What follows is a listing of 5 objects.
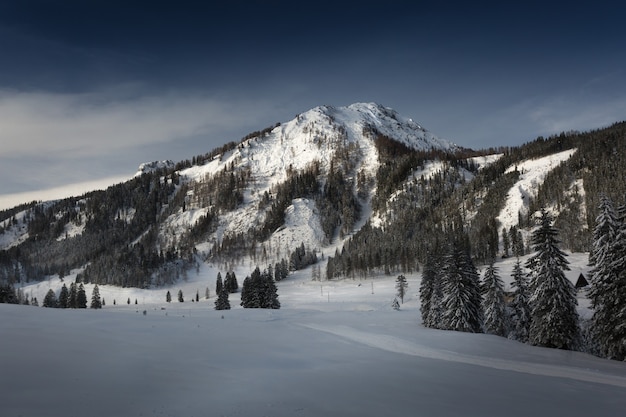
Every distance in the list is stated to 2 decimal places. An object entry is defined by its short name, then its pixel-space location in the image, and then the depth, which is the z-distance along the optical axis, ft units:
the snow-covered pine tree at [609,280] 97.81
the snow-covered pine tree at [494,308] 157.99
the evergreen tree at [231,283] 524.03
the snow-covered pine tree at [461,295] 149.69
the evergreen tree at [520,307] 146.20
